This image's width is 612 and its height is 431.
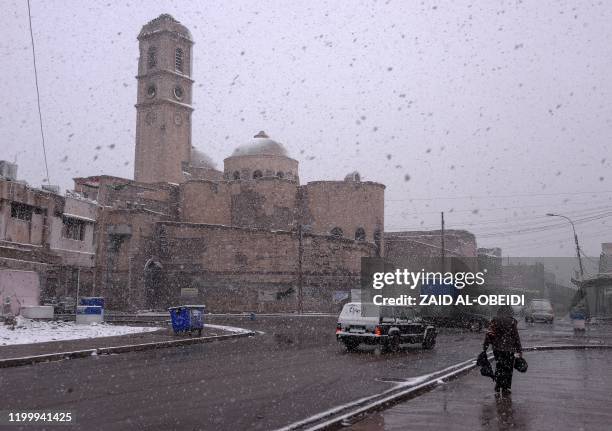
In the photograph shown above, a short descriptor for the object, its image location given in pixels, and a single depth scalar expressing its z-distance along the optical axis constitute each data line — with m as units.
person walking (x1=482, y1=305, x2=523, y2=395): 9.77
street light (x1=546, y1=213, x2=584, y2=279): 43.03
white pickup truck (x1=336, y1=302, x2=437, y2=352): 17.17
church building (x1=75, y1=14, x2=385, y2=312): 49.84
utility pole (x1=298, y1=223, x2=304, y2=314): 47.81
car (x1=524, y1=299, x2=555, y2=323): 39.94
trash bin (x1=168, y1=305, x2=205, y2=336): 22.34
